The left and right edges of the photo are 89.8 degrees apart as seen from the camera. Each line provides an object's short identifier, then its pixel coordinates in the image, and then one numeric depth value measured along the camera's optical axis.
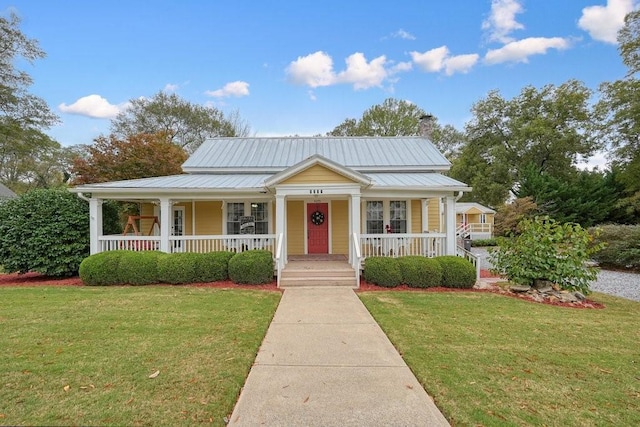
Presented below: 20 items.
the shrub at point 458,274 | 9.00
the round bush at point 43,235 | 9.88
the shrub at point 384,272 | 9.00
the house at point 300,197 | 9.95
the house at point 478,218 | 32.16
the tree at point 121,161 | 19.67
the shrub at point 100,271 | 9.01
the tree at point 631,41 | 20.05
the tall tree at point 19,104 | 21.44
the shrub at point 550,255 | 7.87
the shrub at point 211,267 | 9.29
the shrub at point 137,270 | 9.09
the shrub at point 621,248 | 13.95
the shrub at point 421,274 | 8.97
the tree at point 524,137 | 29.50
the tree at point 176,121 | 30.53
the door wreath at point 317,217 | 12.63
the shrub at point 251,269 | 9.14
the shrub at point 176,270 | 9.11
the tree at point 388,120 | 35.31
